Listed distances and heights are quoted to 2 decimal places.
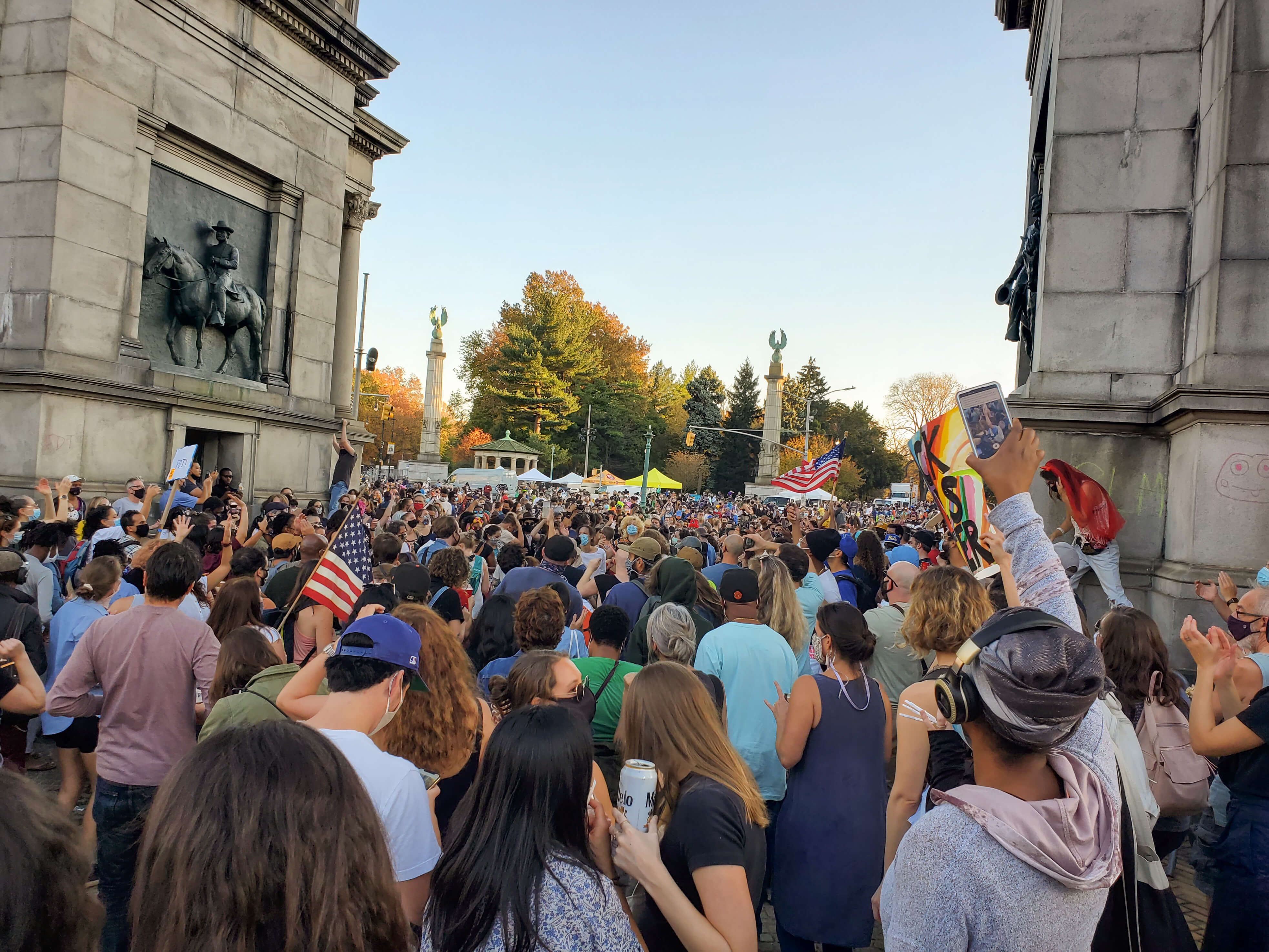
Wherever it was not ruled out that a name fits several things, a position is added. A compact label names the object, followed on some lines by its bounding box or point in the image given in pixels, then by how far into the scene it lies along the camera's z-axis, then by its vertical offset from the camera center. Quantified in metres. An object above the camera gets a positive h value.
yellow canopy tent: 47.03 -0.04
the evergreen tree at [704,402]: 97.81 +9.50
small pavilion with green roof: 67.11 +1.08
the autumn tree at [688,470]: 84.25 +1.28
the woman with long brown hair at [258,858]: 1.44 -0.71
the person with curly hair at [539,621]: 5.00 -0.88
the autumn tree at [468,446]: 80.31 +1.88
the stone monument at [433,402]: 69.94 +5.18
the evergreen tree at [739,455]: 89.69 +3.31
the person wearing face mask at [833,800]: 3.74 -1.38
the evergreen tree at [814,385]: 99.12 +12.58
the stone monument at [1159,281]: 7.74 +2.45
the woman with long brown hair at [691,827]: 2.34 -1.01
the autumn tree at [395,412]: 81.94 +4.78
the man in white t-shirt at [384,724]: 2.58 -0.88
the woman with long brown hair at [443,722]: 3.35 -1.04
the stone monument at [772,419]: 72.62 +6.05
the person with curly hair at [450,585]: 6.57 -0.99
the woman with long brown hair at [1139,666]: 4.05 -0.71
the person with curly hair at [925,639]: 3.37 -0.61
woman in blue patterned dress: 2.03 -0.97
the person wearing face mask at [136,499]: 10.54 -0.80
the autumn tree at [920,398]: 89.81 +11.07
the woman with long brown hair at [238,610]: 4.84 -0.93
